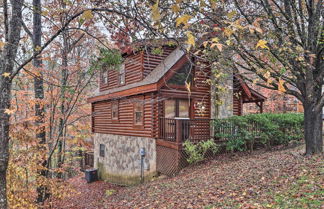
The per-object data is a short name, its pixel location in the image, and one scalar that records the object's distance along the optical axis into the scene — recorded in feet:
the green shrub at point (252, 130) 34.58
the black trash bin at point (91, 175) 49.32
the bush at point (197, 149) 31.22
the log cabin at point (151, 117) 33.68
